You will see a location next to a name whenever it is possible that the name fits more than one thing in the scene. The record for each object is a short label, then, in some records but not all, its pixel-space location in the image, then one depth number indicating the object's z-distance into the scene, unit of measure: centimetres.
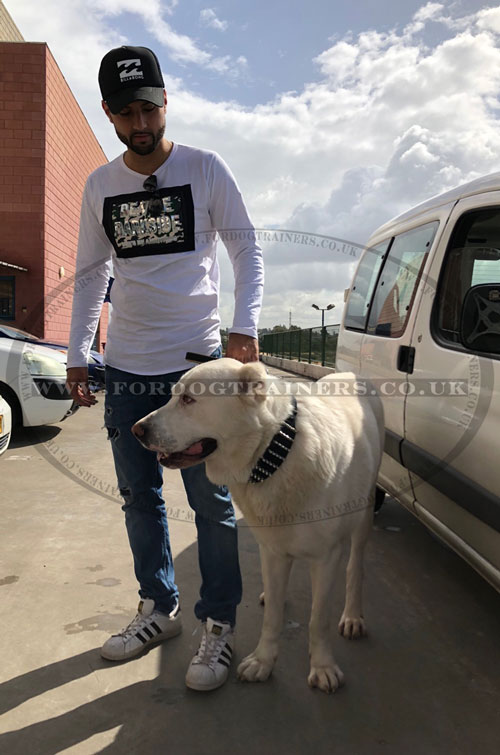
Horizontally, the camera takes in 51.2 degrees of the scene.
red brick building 1184
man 218
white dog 191
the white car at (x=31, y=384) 600
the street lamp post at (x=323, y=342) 1602
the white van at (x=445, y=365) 212
